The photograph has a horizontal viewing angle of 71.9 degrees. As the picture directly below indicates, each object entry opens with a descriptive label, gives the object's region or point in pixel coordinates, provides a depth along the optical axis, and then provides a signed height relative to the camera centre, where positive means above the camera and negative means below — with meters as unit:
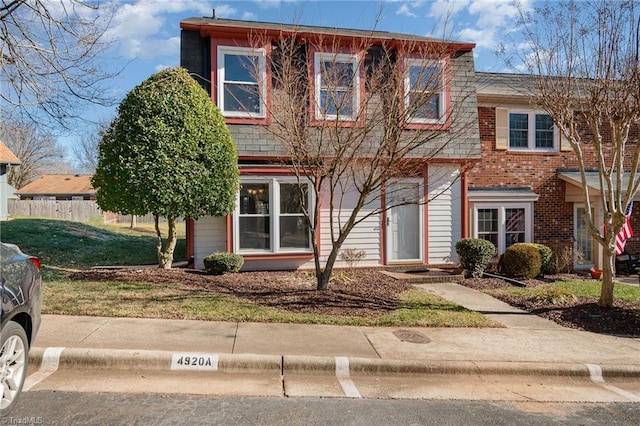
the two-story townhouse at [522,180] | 13.19 +0.85
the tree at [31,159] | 43.03 +5.29
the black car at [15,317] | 3.69 -1.00
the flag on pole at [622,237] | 11.95 -0.82
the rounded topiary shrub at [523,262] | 11.50 -1.44
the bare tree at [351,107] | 7.81 +1.95
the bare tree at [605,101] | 7.45 +1.91
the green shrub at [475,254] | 11.00 -1.19
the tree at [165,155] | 9.03 +1.10
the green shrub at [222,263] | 10.05 -1.27
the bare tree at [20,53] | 7.86 +2.86
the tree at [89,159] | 41.74 +4.61
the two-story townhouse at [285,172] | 10.57 +0.93
